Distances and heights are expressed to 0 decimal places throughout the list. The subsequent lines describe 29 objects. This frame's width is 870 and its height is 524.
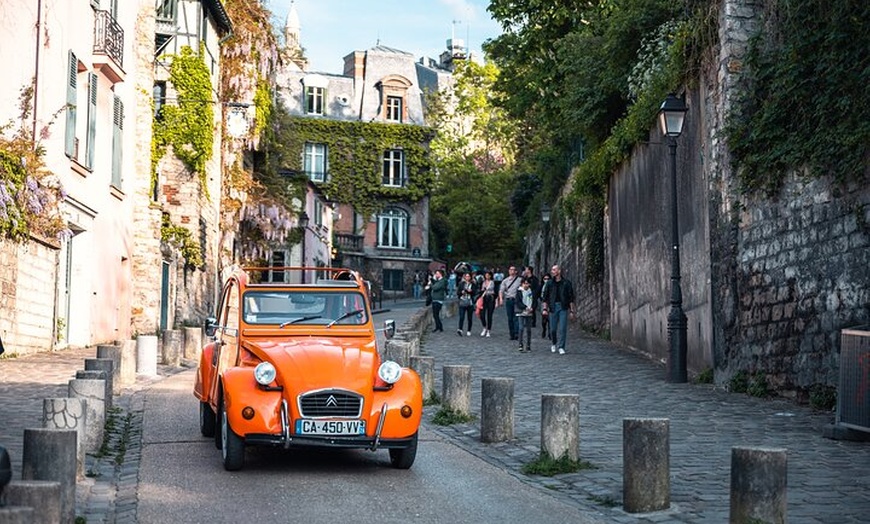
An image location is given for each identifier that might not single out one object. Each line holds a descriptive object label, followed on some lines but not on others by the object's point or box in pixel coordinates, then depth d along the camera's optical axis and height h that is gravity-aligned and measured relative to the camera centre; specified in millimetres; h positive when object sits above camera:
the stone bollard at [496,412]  11766 -891
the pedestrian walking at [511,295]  27656 +618
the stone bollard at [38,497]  5625 -851
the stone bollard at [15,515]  5064 -843
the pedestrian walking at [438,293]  30986 +735
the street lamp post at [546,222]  44009 +3824
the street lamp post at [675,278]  17891 +694
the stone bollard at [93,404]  10500 -766
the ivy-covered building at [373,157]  67500 +9262
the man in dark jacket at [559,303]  23656 +379
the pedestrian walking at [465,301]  30453 +516
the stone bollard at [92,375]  11359 -549
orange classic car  9617 -585
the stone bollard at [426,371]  15609 -654
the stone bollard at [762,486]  7145 -967
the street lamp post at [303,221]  52719 +4367
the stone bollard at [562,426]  10141 -880
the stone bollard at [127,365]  17172 -685
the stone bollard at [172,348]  21891 -553
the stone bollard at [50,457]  7262 -856
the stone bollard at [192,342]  24094 -482
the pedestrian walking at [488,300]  29969 +548
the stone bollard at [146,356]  19375 -621
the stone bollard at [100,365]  13562 -545
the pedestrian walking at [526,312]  24453 +209
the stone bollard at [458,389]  13797 -782
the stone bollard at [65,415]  9016 -742
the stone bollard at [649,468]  8242 -1000
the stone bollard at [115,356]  15695 -510
